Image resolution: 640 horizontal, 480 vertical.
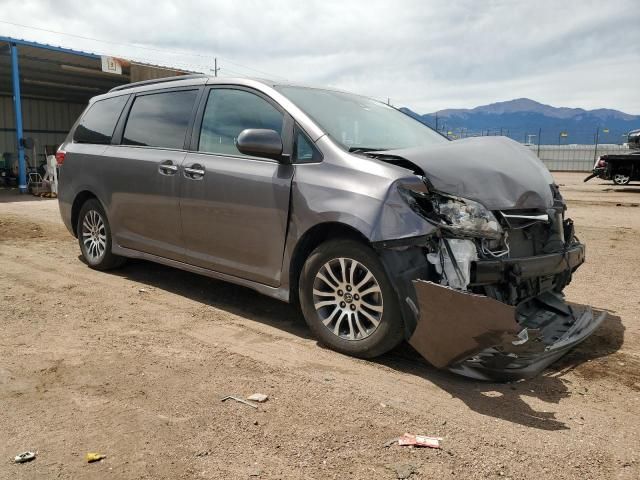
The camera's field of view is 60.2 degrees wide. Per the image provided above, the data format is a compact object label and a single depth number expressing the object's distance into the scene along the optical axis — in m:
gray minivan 3.26
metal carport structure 18.09
